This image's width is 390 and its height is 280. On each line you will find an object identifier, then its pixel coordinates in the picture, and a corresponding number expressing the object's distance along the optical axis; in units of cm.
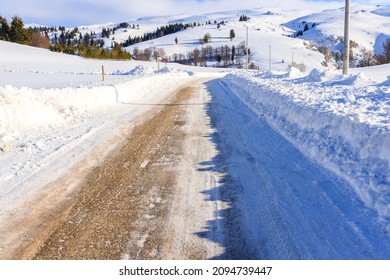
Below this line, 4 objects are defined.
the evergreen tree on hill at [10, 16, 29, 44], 9788
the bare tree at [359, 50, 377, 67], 8594
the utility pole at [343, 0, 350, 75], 1447
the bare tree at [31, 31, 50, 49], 12162
